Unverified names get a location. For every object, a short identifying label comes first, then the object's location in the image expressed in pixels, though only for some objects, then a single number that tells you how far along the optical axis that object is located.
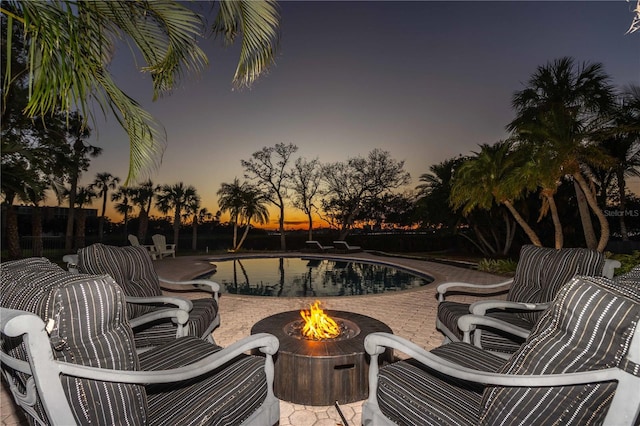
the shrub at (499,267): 10.03
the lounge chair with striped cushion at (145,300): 2.93
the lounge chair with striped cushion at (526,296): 2.91
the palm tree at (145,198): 25.66
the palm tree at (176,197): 24.77
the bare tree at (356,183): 24.84
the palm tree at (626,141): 9.76
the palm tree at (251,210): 21.89
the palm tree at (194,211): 25.28
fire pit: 2.56
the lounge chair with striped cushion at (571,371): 1.09
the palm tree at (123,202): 28.12
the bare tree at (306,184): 24.89
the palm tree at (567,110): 8.69
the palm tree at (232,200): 21.64
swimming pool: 9.27
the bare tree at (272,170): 24.08
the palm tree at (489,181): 10.48
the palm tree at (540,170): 8.88
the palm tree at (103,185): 25.48
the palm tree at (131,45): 2.46
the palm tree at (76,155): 15.16
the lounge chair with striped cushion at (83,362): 1.09
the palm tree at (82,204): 17.64
